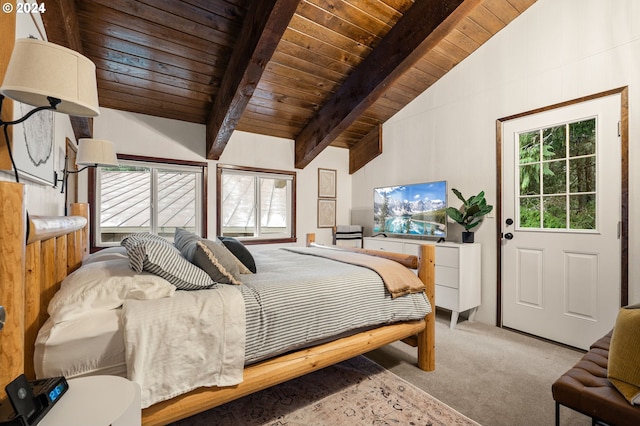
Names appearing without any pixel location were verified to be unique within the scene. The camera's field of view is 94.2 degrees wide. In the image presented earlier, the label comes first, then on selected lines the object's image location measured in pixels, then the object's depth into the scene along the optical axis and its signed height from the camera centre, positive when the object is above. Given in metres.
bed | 0.81 -0.37
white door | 2.45 -0.05
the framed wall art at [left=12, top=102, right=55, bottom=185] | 1.24 +0.33
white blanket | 1.17 -0.54
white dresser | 3.06 -0.65
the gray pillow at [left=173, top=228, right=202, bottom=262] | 1.78 -0.19
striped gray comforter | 1.47 -0.51
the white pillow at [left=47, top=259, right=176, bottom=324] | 1.18 -0.33
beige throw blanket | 2.00 -0.40
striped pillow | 1.38 -0.24
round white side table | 0.80 -0.56
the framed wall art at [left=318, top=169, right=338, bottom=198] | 4.79 +0.53
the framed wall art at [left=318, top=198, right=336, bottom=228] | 4.78 +0.04
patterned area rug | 1.67 -1.15
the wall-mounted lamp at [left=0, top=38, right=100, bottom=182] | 0.94 +0.45
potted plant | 3.12 +0.04
